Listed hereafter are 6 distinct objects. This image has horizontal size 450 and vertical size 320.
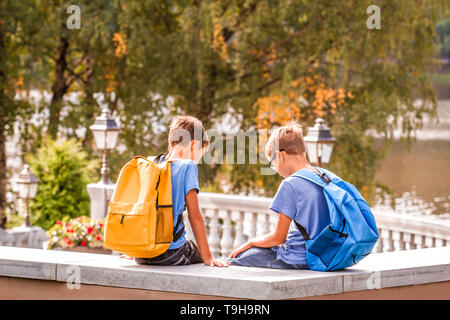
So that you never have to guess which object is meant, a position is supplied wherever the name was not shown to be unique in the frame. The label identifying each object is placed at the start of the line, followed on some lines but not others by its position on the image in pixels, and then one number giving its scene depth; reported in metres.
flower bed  16.37
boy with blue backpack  6.65
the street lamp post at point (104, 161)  17.05
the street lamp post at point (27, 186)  24.00
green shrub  23.83
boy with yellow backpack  6.63
